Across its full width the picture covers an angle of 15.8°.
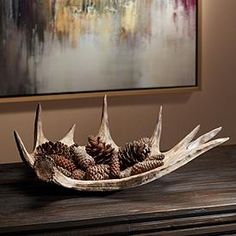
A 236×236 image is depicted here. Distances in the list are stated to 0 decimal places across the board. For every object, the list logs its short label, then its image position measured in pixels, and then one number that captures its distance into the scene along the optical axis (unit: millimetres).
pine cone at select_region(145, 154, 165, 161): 2223
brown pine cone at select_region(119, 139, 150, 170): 2237
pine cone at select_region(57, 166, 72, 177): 2158
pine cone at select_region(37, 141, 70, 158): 2220
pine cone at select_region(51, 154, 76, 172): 2179
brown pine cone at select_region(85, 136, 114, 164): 2251
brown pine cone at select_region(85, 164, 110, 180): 2159
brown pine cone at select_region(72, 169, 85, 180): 2162
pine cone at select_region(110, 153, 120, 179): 2172
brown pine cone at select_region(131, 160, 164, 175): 2172
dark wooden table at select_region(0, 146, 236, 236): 1958
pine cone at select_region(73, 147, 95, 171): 2208
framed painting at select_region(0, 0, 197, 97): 3247
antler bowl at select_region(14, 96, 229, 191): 2113
